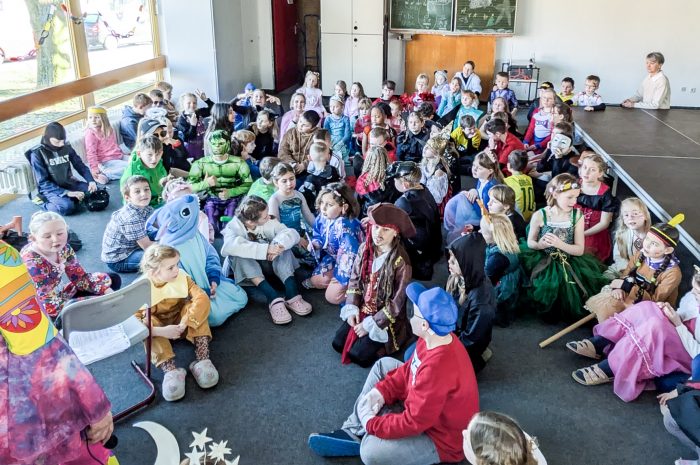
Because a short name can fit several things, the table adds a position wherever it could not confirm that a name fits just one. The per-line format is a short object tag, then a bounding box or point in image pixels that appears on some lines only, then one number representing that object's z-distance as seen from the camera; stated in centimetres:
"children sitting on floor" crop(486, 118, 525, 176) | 600
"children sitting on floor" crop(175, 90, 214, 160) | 679
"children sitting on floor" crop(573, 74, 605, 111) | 785
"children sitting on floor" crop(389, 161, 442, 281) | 446
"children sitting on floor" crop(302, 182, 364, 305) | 415
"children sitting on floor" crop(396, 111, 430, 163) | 626
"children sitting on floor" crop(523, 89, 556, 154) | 677
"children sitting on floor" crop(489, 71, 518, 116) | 872
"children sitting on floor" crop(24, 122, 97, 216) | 575
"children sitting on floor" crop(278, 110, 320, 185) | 592
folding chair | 271
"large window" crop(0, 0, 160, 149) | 609
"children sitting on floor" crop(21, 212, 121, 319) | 338
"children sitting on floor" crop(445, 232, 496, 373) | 318
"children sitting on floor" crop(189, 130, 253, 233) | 525
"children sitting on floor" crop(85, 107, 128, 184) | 660
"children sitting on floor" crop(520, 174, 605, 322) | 391
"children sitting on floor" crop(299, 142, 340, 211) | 539
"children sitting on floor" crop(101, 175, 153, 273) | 437
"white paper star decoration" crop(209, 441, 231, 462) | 281
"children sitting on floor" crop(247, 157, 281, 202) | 487
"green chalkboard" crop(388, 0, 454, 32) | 1064
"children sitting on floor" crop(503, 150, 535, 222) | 502
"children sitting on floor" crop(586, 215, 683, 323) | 344
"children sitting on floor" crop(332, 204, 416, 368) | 347
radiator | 579
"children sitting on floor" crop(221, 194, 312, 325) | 406
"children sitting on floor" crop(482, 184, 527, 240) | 408
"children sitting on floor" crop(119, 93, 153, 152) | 717
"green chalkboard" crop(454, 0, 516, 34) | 1038
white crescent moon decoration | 279
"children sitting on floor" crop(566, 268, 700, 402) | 312
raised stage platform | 439
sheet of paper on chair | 288
